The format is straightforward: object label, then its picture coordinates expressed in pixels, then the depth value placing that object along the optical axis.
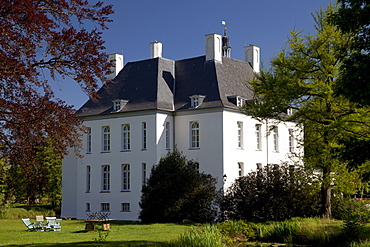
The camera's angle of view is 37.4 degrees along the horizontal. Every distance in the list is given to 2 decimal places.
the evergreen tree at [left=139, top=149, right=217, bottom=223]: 32.72
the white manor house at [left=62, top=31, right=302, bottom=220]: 39.38
